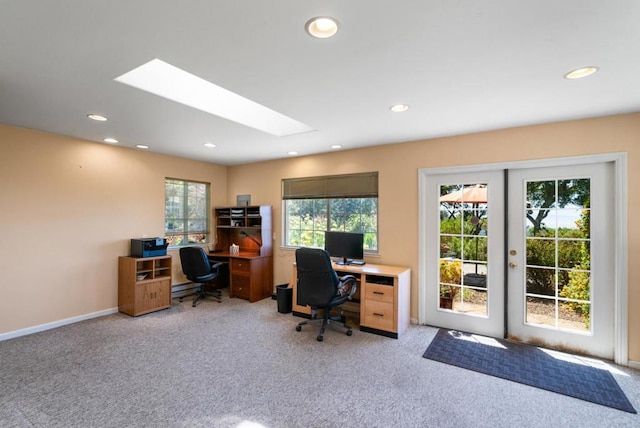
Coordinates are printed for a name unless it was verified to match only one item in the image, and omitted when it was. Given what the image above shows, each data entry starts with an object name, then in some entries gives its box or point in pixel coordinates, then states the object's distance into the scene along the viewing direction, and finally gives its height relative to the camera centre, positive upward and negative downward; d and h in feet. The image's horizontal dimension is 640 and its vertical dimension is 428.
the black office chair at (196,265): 14.82 -2.71
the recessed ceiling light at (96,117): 9.58 +3.30
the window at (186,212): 16.38 +0.12
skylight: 7.63 +3.70
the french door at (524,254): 9.47 -1.50
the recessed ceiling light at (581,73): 6.38 +3.23
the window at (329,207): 13.85 +0.34
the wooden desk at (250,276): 15.64 -3.49
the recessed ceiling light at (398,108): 8.61 +3.27
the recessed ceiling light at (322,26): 4.83 +3.28
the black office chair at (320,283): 10.84 -2.73
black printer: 13.73 -1.63
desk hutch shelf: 15.84 -2.12
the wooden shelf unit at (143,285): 13.25 -3.42
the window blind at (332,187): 13.78 +1.44
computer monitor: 13.02 -1.47
